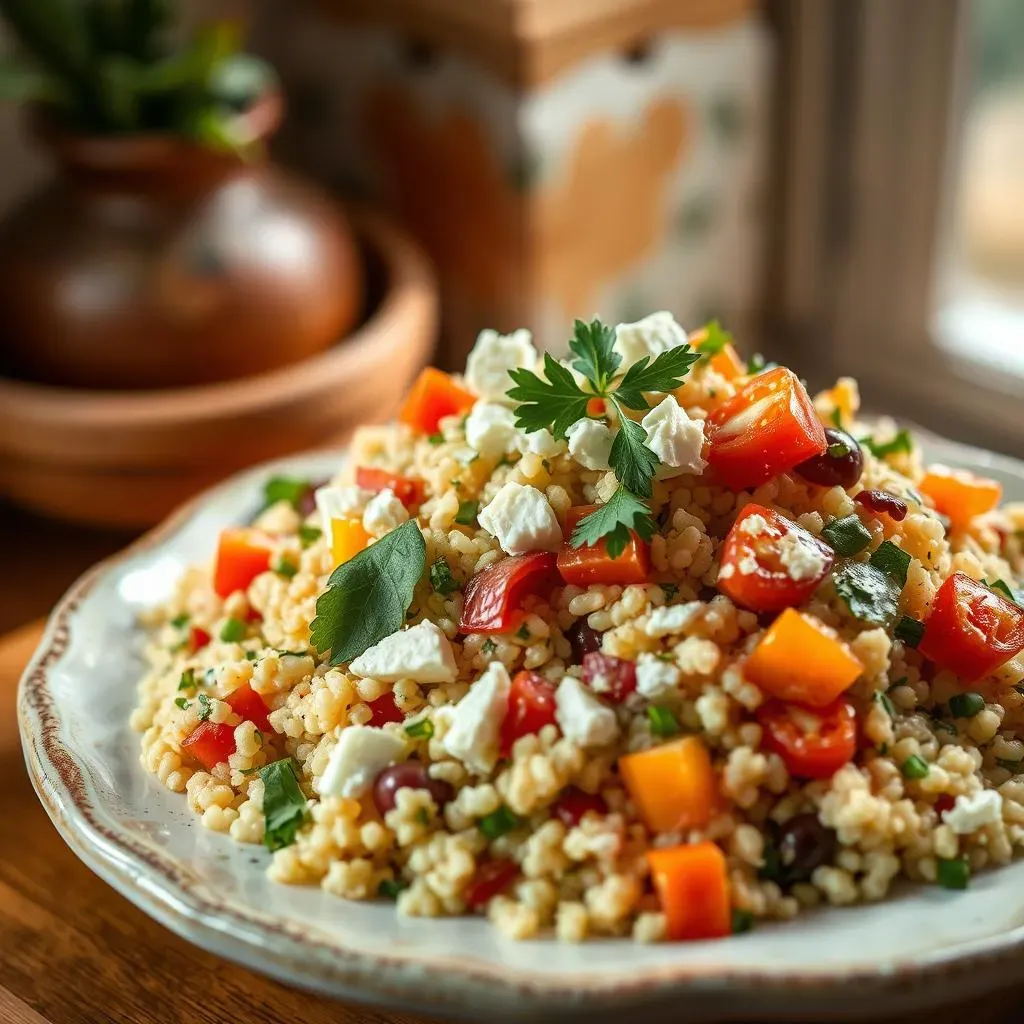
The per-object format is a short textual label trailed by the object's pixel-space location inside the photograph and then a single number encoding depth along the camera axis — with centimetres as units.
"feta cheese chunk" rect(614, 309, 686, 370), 43
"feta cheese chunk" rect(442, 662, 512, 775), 38
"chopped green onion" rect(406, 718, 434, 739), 39
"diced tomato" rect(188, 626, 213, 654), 46
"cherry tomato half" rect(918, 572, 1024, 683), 40
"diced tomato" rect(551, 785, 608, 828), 37
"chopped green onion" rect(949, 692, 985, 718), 40
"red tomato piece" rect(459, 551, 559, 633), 40
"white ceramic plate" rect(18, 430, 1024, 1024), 34
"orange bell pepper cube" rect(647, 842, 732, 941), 36
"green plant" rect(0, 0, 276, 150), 59
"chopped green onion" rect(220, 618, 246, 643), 45
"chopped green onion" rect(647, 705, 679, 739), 38
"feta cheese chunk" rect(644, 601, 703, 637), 38
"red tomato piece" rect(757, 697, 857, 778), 37
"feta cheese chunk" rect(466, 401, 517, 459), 43
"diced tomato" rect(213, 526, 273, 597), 47
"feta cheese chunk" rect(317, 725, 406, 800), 38
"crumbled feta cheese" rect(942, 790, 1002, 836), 37
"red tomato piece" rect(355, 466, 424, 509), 44
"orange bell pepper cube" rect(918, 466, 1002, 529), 45
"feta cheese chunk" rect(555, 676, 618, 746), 37
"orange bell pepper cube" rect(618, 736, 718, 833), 37
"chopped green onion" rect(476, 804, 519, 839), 38
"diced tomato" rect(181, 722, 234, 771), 41
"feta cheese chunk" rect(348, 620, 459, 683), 39
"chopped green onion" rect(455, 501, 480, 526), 42
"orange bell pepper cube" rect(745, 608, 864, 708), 38
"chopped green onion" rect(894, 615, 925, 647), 41
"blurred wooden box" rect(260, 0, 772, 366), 66
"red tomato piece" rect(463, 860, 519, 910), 37
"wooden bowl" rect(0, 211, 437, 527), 57
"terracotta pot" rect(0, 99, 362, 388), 59
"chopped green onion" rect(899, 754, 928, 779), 38
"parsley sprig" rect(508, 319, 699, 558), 39
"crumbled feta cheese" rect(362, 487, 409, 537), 42
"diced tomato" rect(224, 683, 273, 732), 42
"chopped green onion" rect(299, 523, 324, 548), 46
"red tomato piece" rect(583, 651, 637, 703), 38
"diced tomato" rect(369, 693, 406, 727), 40
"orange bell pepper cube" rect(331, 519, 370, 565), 43
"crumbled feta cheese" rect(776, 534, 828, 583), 39
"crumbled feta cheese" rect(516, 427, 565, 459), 42
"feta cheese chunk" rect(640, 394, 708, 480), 40
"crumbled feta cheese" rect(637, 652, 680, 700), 38
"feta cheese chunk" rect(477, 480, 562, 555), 40
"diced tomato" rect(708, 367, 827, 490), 41
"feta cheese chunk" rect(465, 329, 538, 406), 44
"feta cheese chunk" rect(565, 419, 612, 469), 41
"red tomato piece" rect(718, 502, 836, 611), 39
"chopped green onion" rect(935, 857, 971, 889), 37
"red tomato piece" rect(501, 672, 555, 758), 38
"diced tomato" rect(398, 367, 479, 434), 46
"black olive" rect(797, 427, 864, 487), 42
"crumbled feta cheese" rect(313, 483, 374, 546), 44
